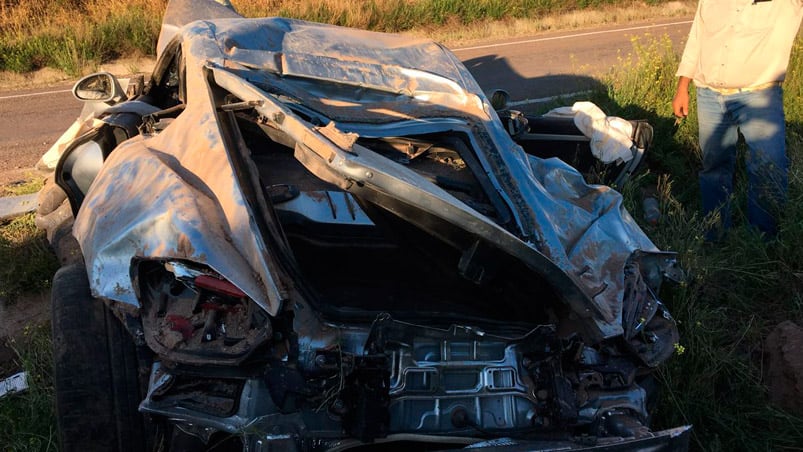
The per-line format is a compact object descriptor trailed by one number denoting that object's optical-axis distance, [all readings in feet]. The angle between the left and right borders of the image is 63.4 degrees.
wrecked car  6.84
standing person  13.48
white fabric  15.71
